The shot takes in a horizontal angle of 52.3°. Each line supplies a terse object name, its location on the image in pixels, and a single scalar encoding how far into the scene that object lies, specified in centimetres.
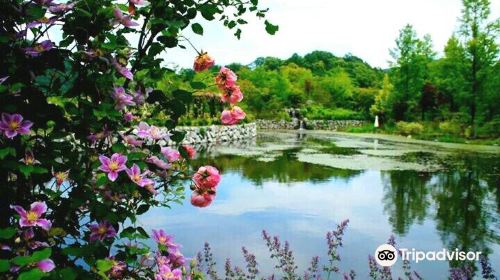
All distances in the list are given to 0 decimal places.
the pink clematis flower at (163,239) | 162
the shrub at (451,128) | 2438
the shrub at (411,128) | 2669
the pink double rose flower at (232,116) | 171
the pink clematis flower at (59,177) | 147
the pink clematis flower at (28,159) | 131
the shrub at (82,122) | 132
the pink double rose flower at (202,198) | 167
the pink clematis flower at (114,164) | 132
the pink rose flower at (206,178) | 164
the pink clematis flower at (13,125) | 128
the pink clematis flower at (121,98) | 141
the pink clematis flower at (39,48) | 135
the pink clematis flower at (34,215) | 129
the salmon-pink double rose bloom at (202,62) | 166
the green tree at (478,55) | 2280
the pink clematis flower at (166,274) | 153
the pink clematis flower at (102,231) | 143
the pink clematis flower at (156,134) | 158
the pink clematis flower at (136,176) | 135
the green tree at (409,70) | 2989
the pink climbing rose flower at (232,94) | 166
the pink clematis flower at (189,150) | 168
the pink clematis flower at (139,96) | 152
